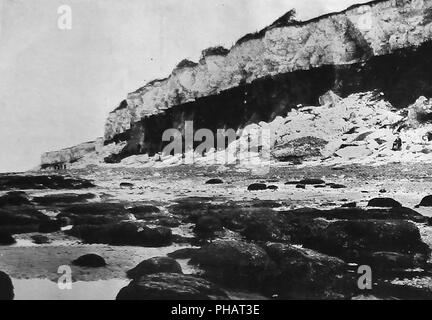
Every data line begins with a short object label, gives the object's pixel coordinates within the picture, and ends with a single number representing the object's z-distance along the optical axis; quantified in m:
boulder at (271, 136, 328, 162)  25.05
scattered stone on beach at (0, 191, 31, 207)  12.99
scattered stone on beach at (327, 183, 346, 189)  15.41
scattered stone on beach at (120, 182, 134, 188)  17.54
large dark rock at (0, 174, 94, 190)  15.64
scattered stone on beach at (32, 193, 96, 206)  14.51
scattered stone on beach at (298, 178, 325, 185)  16.57
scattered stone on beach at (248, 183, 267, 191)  14.54
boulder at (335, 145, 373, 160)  25.05
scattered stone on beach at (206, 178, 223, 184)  16.53
